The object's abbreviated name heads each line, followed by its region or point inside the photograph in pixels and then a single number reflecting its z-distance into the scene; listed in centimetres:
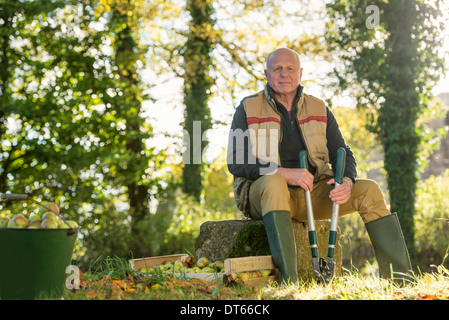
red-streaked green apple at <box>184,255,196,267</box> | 395
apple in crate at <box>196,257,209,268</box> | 377
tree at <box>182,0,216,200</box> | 950
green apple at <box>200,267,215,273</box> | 352
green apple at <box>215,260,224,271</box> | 362
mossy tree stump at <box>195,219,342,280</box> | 373
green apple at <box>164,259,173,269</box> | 392
